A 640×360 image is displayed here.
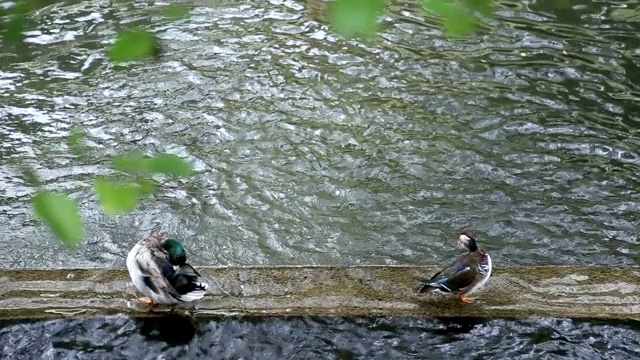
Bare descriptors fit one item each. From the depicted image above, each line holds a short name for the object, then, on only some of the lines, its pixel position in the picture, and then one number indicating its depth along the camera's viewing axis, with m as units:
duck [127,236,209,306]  13.51
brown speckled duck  13.64
